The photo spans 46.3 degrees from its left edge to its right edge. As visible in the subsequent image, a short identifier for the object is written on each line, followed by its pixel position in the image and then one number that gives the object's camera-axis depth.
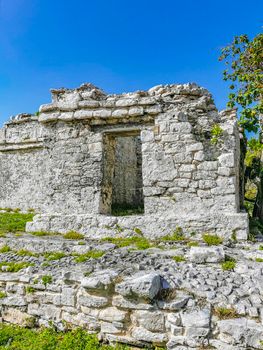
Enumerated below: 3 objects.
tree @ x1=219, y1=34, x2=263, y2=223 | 6.73
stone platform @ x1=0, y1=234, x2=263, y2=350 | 3.13
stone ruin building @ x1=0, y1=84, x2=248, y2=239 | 5.67
